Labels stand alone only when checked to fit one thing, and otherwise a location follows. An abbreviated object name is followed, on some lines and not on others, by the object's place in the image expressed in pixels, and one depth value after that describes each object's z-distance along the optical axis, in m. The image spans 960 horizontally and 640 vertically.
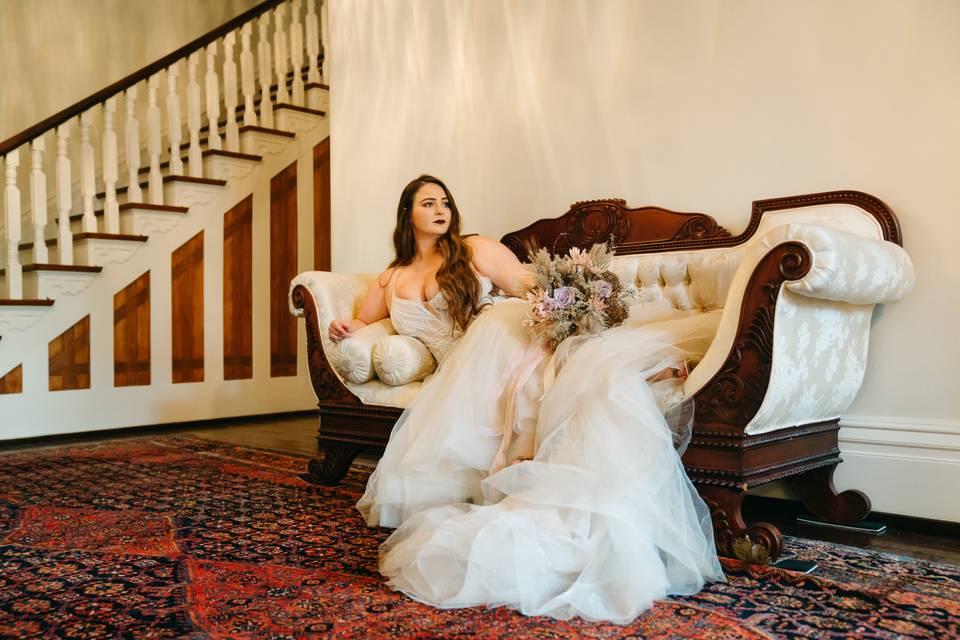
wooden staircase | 4.67
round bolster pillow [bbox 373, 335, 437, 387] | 2.87
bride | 1.63
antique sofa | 1.96
